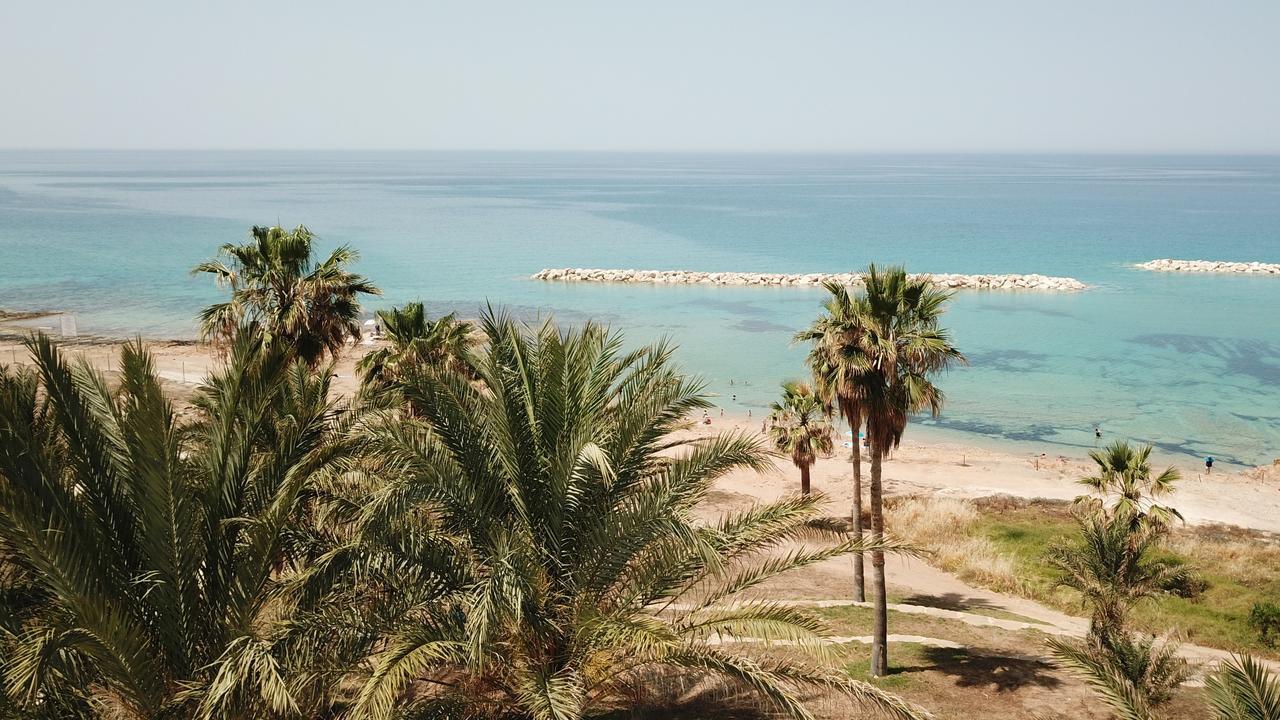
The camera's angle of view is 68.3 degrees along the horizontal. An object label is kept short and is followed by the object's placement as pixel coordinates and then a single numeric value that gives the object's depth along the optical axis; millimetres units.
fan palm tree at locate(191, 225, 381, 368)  19797
